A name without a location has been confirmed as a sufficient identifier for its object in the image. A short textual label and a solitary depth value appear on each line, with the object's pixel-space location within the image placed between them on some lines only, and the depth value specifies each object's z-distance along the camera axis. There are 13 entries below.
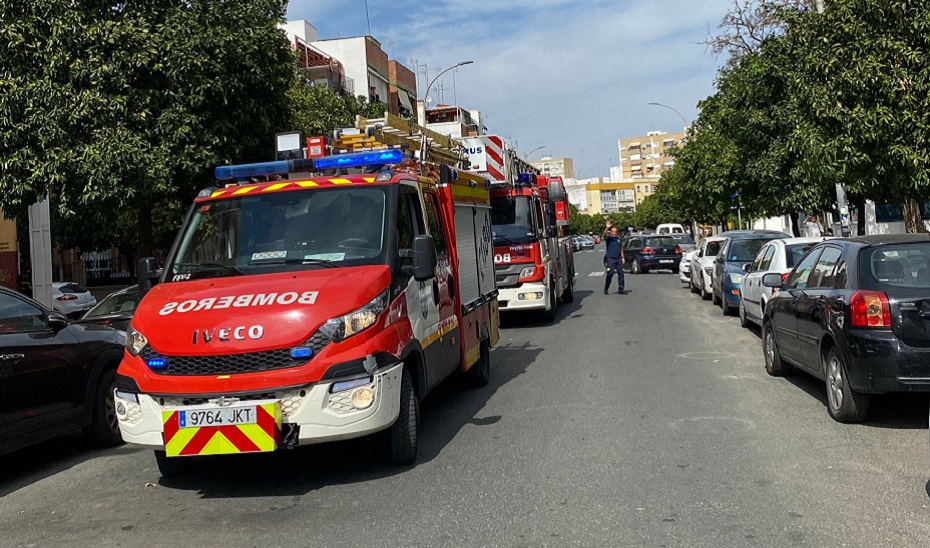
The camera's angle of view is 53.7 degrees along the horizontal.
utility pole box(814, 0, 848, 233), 20.28
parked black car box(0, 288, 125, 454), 7.02
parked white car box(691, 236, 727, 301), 20.75
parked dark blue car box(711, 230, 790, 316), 16.86
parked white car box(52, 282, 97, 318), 26.34
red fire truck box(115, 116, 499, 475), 5.87
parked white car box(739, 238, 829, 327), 13.34
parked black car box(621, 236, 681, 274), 35.47
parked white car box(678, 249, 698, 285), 25.17
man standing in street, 23.06
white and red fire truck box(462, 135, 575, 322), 15.66
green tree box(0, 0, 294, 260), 13.78
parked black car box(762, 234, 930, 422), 6.84
